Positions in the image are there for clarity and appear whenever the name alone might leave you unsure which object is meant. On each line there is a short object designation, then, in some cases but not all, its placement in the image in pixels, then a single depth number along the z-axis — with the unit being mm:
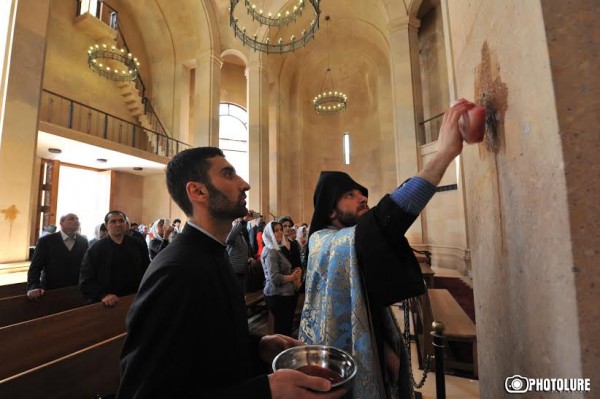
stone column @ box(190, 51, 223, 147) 12102
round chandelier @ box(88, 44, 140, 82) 10382
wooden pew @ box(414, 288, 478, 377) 2861
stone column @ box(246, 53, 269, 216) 13172
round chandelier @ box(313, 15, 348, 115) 14234
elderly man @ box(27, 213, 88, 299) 3764
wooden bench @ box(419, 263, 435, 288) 4860
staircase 11805
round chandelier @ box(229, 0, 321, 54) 8700
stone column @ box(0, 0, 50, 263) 4988
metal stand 1561
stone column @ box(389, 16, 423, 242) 10586
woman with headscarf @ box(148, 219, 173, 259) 5633
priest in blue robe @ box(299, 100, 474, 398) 1050
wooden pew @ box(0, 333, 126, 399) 1534
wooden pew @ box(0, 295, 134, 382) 2041
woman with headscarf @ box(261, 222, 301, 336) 3832
